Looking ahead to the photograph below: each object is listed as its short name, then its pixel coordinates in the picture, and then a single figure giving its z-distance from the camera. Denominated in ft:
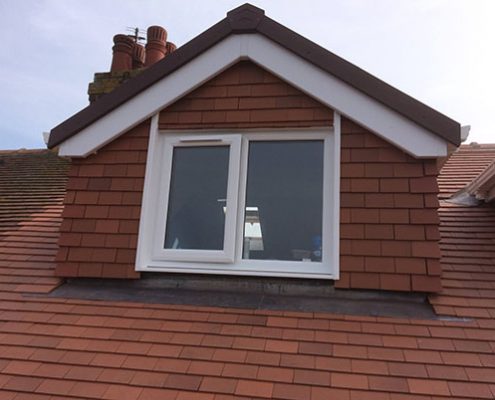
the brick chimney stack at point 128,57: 18.74
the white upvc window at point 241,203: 10.03
